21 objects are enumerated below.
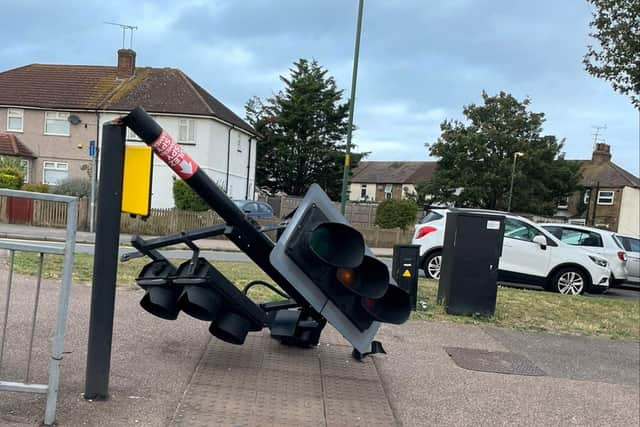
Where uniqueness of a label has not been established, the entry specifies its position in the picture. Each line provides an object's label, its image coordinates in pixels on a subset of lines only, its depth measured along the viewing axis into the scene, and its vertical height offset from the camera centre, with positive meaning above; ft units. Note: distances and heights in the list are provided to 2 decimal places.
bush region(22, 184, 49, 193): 71.20 -4.87
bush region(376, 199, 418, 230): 79.36 -4.64
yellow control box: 10.86 -0.41
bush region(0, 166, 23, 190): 66.64 -3.51
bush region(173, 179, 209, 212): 71.00 -4.78
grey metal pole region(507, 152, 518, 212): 133.22 +5.49
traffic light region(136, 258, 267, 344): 13.04 -3.42
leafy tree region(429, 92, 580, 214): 140.36 +9.44
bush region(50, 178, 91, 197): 71.67 -4.48
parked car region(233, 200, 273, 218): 70.28 -5.12
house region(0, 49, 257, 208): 91.61 +8.07
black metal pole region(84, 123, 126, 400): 10.82 -2.14
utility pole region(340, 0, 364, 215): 45.70 +8.20
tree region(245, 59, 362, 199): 141.69 +10.63
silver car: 47.16 -5.19
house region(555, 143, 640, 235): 167.94 +0.56
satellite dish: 85.50 +6.09
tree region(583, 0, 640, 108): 37.50 +11.92
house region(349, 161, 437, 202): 230.07 +2.05
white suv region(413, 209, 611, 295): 37.29 -4.66
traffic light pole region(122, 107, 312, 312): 10.93 -0.63
